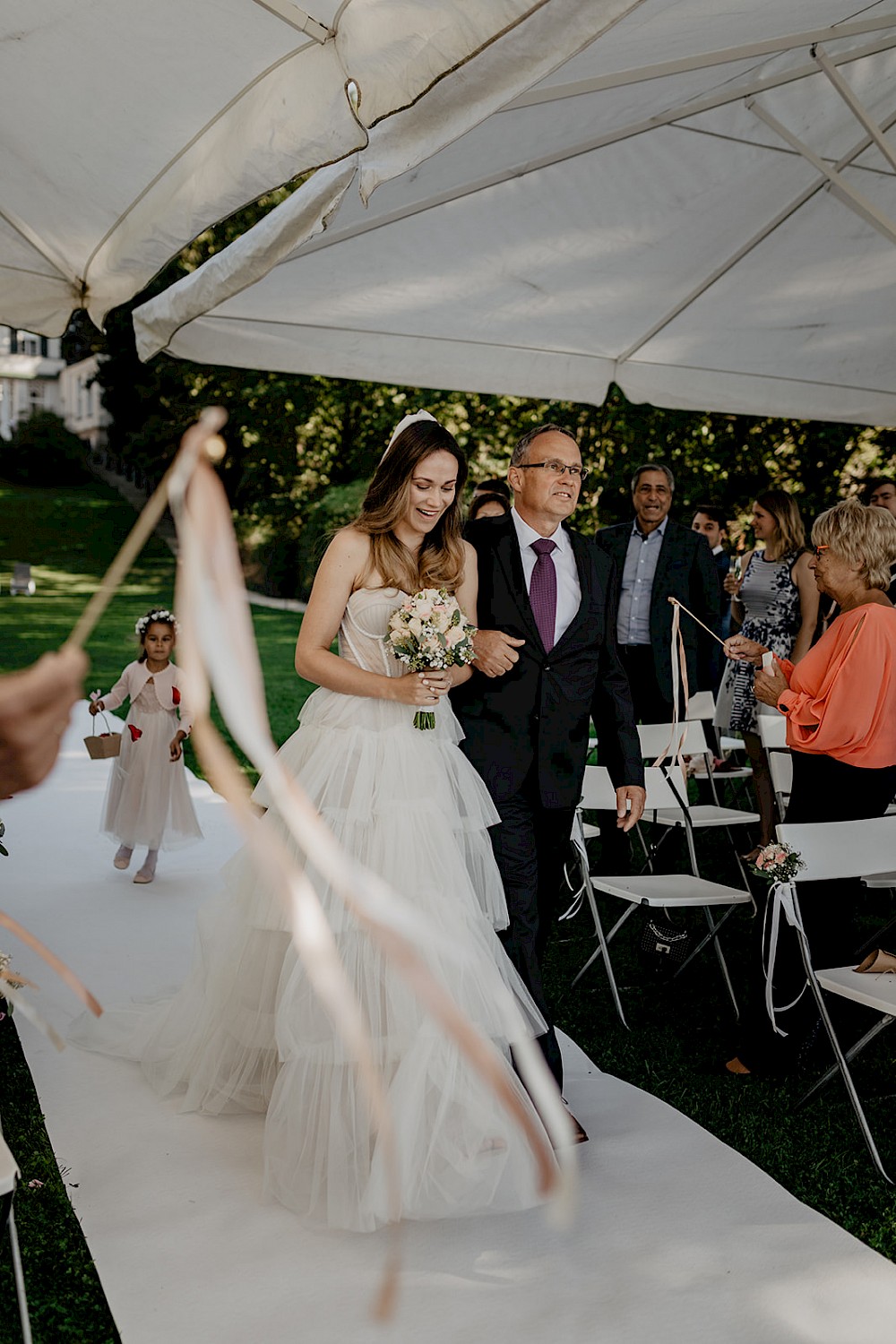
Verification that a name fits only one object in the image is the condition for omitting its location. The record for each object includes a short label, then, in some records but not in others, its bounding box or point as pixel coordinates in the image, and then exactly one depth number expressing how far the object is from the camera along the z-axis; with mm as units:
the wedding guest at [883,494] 7645
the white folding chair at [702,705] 7406
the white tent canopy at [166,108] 2385
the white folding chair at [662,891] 5156
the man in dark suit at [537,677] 4141
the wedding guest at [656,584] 7500
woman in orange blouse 4543
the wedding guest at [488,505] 8289
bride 3512
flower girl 7492
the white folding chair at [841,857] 4105
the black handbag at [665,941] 5441
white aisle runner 3072
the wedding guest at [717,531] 10398
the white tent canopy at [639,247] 4246
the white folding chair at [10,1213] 2613
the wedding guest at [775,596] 7492
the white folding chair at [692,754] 6559
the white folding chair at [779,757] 5973
